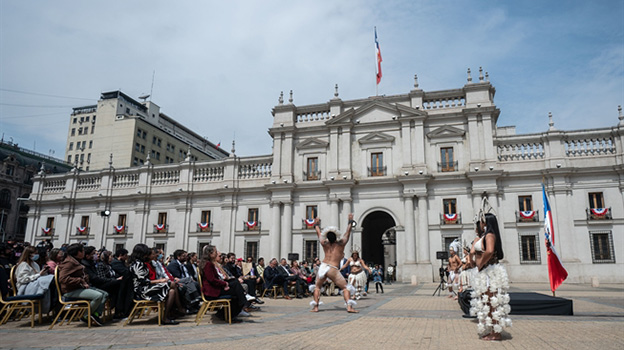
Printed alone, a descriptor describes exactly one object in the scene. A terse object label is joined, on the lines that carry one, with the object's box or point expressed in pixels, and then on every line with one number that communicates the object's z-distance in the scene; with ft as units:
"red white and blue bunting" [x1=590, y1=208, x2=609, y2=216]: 86.17
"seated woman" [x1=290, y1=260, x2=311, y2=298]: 58.03
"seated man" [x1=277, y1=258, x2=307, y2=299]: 55.26
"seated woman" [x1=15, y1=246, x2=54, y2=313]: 27.91
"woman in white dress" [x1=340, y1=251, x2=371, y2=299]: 51.93
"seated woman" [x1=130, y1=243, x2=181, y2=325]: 28.32
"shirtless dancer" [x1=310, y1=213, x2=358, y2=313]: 35.99
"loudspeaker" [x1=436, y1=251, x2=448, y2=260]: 70.13
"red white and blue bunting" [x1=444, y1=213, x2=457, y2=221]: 94.32
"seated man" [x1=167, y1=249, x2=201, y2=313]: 32.73
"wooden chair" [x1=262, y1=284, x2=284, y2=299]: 53.64
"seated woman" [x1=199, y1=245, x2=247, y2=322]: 29.04
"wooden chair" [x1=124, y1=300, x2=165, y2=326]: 27.15
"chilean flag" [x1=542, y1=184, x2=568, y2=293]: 41.37
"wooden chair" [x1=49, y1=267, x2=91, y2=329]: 25.86
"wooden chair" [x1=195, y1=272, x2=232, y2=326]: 28.14
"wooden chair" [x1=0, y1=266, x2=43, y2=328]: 26.45
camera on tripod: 70.11
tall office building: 184.96
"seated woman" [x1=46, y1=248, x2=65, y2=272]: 31.89
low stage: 32.73
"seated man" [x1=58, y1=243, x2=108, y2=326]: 26.43
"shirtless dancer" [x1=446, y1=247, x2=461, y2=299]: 52.06
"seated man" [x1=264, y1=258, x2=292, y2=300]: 54.29
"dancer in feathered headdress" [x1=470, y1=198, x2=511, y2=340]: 22.20
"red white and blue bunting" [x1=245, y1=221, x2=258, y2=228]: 108.99
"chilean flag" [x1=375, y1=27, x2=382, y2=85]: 111.96
